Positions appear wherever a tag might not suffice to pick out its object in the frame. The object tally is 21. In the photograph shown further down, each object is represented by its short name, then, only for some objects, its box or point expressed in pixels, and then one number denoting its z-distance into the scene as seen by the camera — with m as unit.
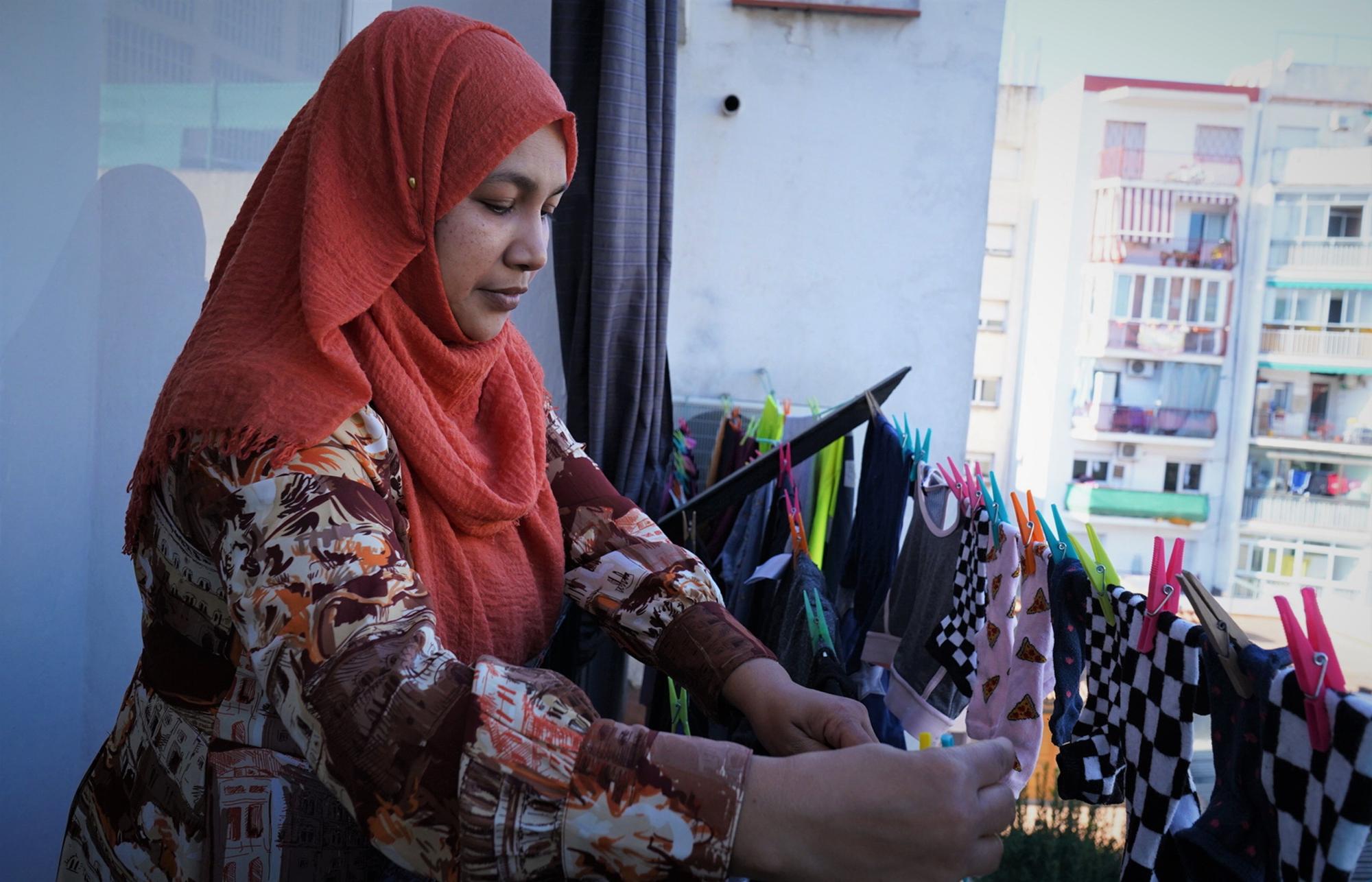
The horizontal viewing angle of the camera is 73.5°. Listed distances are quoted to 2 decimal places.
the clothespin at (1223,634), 0.68
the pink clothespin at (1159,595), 0.80
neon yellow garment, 2.32
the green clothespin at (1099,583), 0.92
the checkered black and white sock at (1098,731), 0.92
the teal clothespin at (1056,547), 1.04
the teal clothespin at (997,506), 1.26
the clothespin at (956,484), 1.41
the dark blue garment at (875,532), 1.63
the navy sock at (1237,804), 0.67
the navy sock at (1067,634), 0.99
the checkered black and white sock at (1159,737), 0.79
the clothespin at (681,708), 1.74
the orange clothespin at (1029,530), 1.12
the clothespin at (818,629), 1.24
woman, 0.62
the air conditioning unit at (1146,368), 17.53
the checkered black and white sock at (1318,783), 0.57
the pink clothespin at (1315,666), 0.59
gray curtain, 2.09
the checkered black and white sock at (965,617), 1.33
